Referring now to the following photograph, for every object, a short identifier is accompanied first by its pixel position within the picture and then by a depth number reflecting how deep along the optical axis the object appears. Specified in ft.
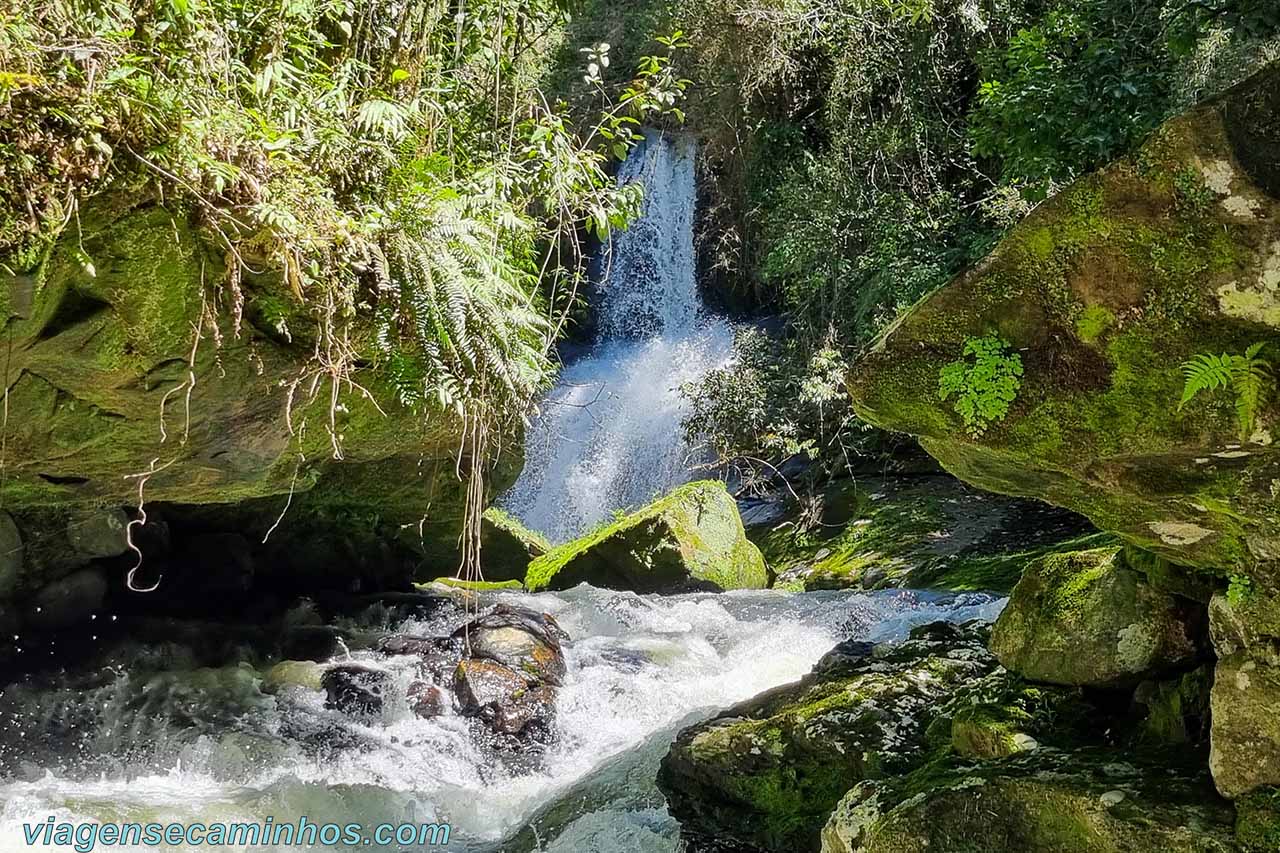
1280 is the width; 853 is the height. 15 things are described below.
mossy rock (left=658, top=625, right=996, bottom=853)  14.43
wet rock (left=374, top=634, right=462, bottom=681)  22.86
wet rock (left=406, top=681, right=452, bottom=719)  21.12
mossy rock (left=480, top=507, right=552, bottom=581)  35.94
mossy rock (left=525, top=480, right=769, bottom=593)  32.91
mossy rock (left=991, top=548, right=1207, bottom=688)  12.15
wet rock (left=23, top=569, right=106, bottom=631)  22.92
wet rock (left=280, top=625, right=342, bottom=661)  25.23
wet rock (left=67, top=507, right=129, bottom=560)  22.88
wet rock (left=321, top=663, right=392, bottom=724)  21.50
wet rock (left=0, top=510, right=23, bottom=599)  21.49
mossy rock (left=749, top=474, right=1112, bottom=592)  29.14
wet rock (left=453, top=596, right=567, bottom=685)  22.53
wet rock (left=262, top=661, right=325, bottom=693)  22.82
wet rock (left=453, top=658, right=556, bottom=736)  20.63
